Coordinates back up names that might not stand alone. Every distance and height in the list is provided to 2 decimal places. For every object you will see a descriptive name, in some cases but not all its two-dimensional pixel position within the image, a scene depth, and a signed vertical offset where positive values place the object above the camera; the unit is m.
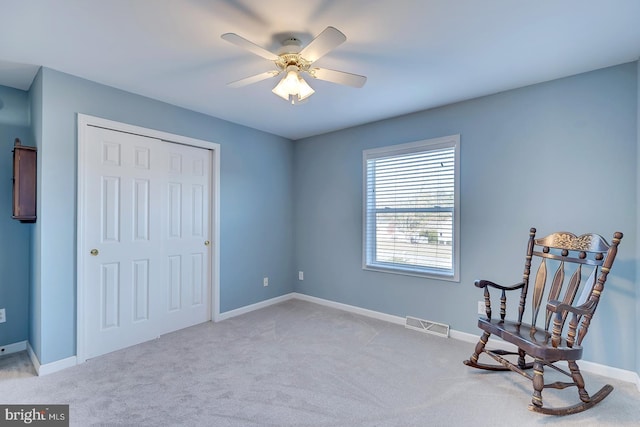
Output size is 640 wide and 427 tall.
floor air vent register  3.14 -1.20
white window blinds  3.20 +0.05
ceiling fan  1.85 +0.93
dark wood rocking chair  1.90 -0.70
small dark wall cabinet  2.38 +0.22
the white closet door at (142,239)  2.68 -0.27
